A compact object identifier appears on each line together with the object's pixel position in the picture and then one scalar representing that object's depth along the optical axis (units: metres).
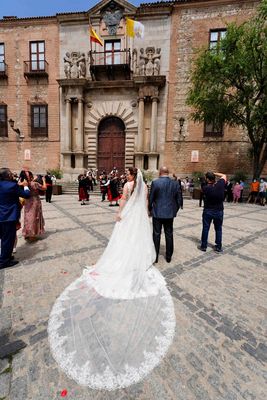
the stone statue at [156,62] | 17.00
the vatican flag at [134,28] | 15.20
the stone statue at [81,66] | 17.70
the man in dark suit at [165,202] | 3.95
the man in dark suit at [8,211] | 3.71
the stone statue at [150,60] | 17.02
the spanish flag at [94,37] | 16.03
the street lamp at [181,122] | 17.35
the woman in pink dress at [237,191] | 13.53
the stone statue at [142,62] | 17.05
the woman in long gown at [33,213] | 5.20
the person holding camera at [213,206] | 4.55
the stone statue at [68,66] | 17.74
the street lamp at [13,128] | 18.48
